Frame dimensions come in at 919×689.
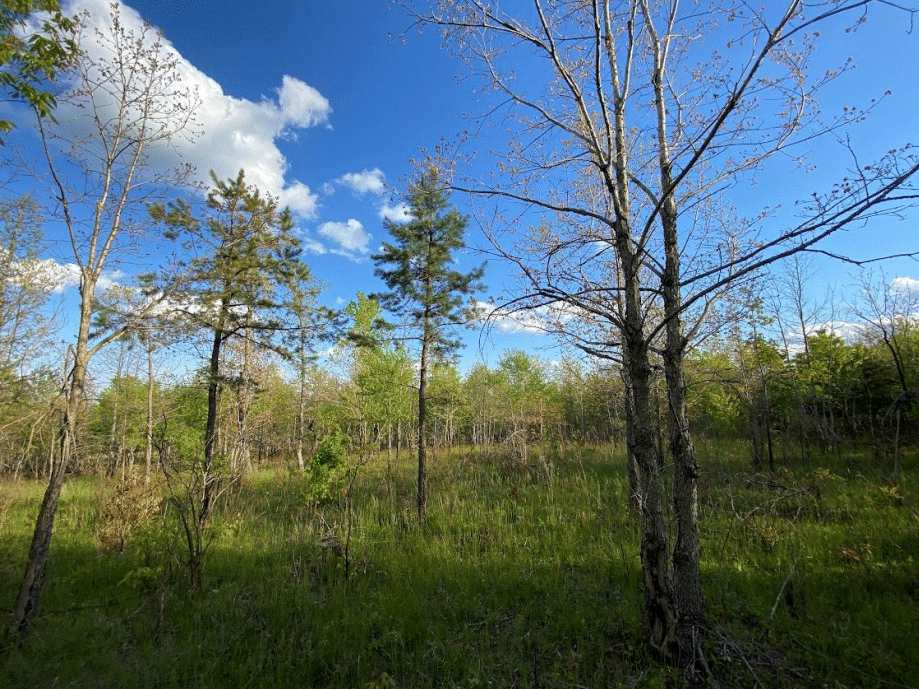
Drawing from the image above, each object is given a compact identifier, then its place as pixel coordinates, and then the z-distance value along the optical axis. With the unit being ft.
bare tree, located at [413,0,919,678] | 10.08
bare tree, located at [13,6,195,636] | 14.58
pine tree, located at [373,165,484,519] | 36.60
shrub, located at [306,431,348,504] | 29.17
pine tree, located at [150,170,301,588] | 31.12
